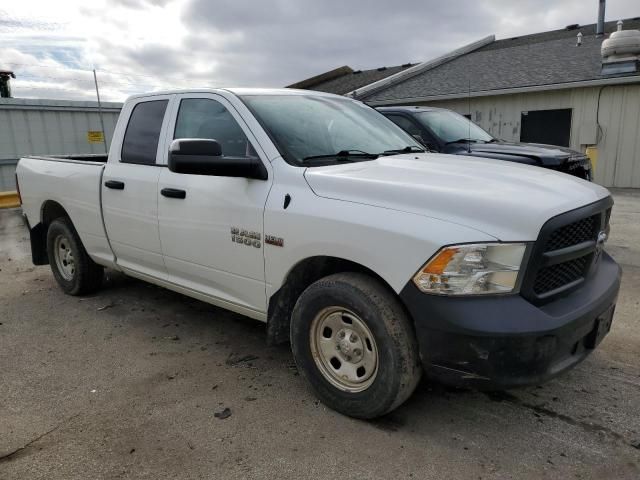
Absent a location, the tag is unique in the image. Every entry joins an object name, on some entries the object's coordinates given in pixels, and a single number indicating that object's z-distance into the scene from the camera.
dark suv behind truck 6.66
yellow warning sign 13.59
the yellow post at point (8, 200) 10.66
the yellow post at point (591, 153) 10.80
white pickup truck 2.44
